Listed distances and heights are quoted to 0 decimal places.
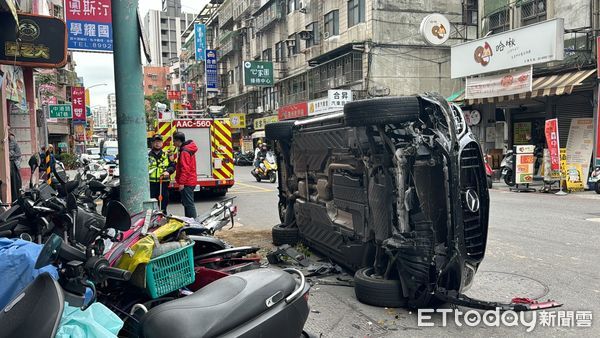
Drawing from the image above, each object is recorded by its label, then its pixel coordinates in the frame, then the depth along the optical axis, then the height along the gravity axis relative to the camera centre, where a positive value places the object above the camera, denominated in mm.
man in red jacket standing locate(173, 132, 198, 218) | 8758 -555
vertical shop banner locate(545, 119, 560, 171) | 13828 -277
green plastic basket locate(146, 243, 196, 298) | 3346 -922
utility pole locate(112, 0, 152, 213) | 5957 +364
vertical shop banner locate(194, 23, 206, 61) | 45750 +9480
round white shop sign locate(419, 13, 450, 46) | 22031 +4818
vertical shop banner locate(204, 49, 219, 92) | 45375 +6350
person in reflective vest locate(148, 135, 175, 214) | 9438 -498
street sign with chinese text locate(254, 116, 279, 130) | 41762 +1636
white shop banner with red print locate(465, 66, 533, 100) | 17016 +1852
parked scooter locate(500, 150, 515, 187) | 16234 -1197
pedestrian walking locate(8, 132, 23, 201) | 12016 -445
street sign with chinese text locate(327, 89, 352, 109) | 26828 +2248
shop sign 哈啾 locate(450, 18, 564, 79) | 15789 +3023
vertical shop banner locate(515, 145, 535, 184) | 14602 -931
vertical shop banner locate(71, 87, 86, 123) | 32406 +2499
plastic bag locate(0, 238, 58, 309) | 2404 -628
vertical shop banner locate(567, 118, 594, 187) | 15031 -328
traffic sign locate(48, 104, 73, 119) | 25878 +1707
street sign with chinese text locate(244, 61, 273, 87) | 33281 +4494
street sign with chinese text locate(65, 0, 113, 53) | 13773 +3384
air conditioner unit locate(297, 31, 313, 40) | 33794 +7133
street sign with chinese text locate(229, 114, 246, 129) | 45250 +1805
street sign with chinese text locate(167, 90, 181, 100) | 50750 +4778
